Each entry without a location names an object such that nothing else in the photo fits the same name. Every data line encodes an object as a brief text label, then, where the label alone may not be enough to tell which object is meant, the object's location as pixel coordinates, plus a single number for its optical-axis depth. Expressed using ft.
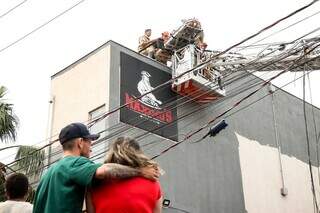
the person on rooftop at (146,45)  60.54
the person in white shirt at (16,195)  13.99
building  52.26
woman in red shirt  10.18
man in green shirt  10.16
